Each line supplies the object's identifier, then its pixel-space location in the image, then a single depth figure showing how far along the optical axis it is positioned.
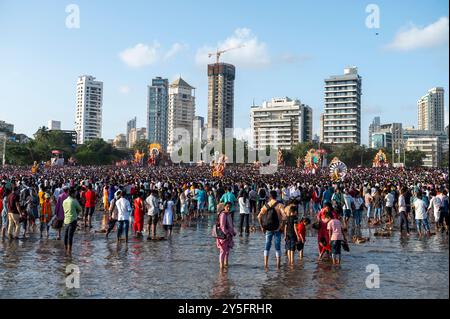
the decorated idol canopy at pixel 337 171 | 34.16
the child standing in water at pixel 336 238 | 9.23
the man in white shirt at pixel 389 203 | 15.71
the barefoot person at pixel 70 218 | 10.50
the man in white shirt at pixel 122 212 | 11.63
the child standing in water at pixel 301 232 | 9.57
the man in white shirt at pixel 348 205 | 15.03
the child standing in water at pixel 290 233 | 9.48
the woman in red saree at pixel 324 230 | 9.70
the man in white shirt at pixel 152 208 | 12.80
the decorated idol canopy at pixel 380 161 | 81.56
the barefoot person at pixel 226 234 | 8.91
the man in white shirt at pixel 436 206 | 13.85
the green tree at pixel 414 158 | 113.71
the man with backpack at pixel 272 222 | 8.99
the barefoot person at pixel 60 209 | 11.60
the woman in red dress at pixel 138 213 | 12.53
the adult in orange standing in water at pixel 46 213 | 12.55
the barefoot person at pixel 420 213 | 13.19
